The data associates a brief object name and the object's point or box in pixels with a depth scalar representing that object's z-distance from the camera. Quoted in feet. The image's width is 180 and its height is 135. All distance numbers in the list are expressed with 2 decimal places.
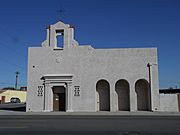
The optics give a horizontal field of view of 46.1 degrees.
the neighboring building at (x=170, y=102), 82.20
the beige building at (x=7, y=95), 193.19
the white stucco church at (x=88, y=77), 81.88
